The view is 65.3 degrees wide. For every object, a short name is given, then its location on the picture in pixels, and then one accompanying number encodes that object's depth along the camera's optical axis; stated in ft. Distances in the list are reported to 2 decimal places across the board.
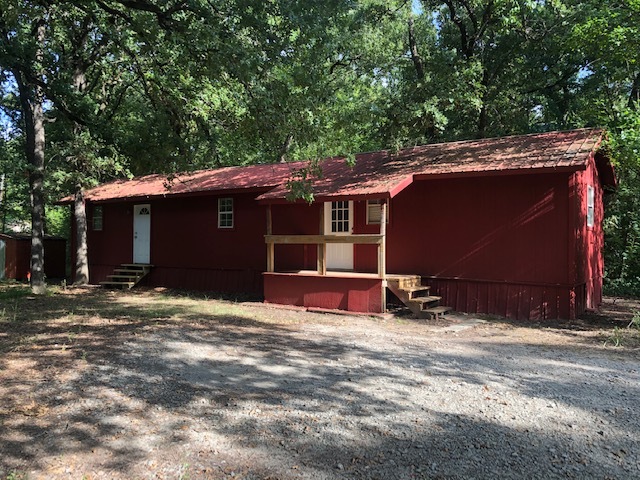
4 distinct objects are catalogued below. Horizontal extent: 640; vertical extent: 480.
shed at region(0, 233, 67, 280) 57.63
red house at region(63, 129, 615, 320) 30.71
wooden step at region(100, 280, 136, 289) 49.69
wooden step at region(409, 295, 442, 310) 31.89
